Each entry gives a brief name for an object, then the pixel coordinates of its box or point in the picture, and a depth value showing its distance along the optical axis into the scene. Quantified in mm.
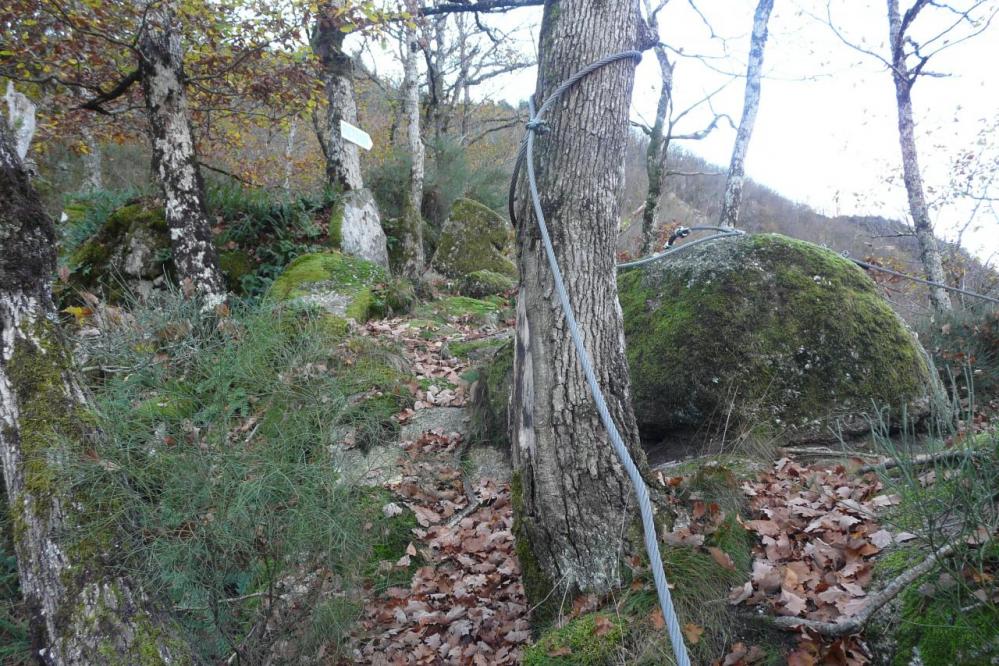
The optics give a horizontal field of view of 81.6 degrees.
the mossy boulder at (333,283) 7621
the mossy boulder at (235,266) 9117
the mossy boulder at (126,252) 8867
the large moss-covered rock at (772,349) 4344
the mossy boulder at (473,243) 11398
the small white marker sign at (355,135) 7900
